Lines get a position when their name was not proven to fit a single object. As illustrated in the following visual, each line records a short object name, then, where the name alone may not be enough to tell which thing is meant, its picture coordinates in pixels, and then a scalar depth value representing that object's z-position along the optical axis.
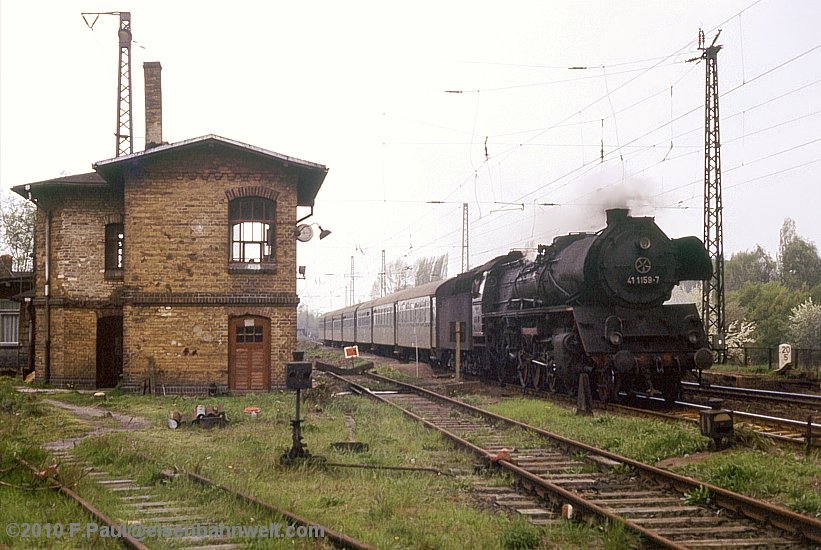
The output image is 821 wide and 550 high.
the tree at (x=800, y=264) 74.31
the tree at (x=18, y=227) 51.66
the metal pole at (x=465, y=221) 43.84
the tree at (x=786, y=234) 81.00
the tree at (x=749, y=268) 84.44
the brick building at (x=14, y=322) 26.47
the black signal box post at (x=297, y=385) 9.71
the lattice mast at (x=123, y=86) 28.02
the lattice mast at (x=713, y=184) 25.81
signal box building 19.25
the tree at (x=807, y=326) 51.06
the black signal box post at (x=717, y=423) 9.66
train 14.71
